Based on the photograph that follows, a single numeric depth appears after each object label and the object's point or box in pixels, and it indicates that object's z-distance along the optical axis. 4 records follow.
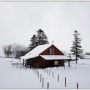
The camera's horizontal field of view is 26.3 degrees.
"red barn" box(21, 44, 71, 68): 45.82
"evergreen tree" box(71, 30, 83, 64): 61.70
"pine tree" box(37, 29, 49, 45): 78.12
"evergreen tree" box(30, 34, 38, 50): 78.06
